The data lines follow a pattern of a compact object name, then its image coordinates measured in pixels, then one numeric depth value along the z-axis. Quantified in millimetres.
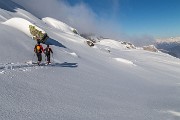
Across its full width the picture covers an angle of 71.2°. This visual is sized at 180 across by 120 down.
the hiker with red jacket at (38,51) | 10989
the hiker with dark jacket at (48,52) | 11501
